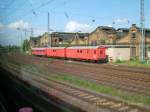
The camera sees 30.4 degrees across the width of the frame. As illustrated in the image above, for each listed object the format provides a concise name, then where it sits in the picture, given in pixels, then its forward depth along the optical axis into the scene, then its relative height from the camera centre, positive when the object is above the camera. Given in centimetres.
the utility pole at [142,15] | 2889 +338
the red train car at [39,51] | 5102 -64
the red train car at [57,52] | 4450 -72
